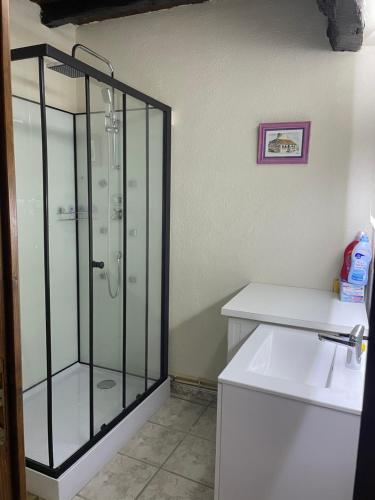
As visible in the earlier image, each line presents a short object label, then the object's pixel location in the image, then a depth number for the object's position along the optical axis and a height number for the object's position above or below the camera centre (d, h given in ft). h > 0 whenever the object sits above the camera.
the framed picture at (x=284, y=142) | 7.54 +1.18
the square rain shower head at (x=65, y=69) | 5.49 +1.93
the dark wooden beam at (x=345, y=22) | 5.34 +2.72
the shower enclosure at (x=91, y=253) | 6.88 -1.18
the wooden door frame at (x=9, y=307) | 1.97 -0.60
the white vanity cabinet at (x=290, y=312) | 5.96 -1.85
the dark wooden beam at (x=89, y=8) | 7.64 +3.91
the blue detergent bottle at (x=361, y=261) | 6.84 -1.06
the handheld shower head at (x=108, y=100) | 6.94 +1.85
